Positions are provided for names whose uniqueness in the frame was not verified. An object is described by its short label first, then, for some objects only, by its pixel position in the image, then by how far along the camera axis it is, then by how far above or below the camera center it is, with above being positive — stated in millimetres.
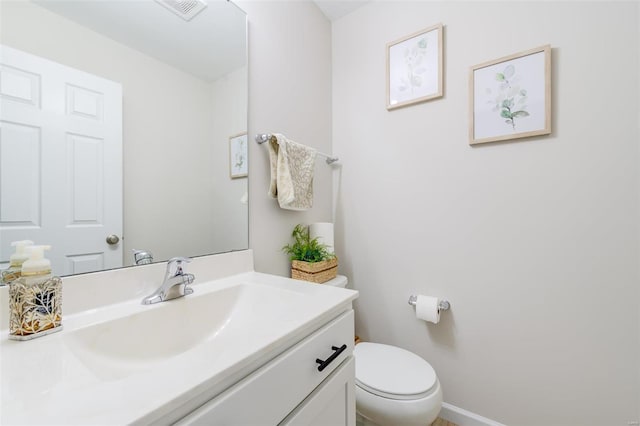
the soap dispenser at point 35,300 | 504 -174
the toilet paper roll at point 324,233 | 1370 -112
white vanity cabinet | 426 -353
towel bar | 1137 +326
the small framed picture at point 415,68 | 1279 +738
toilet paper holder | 1266 -453
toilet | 916 -658
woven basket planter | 1236 -284
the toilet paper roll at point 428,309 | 1234 -465
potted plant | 1244 -234
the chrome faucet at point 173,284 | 722 -204
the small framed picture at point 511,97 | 1061 +492
